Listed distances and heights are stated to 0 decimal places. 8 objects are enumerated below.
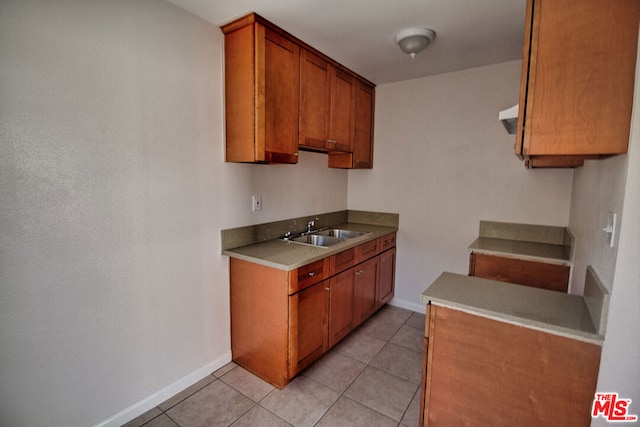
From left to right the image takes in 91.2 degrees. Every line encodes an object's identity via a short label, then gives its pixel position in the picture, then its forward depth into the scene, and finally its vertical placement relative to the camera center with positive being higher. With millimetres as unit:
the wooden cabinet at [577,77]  1053 +388
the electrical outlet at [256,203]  2416 -166
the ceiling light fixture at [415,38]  2068 +987
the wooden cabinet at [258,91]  1968 +596
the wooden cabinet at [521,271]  2100 -606
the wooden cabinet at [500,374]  1144 -749
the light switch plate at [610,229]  1092 -151
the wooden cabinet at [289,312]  2012 -910
